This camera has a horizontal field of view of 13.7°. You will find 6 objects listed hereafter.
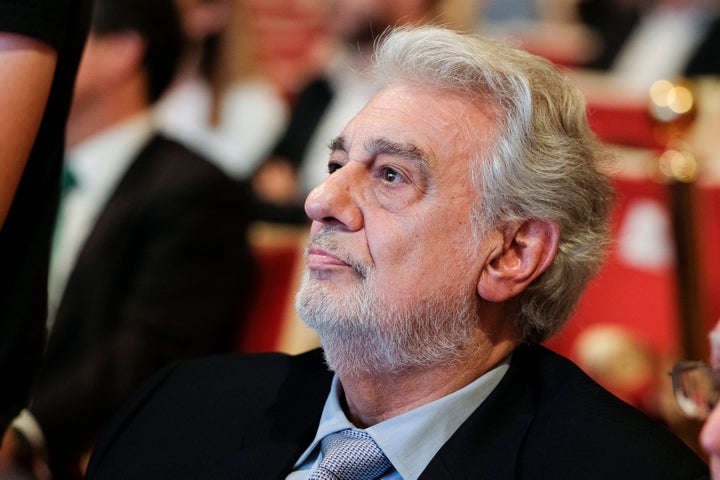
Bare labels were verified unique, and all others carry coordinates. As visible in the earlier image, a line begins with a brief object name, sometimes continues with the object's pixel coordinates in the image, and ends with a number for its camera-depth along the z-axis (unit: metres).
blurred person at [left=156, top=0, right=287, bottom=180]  4.14
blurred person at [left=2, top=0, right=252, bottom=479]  2.72
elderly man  2.19
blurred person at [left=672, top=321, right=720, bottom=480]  2.04
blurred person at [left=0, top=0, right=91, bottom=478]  2.13
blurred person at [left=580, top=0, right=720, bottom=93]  4.42
